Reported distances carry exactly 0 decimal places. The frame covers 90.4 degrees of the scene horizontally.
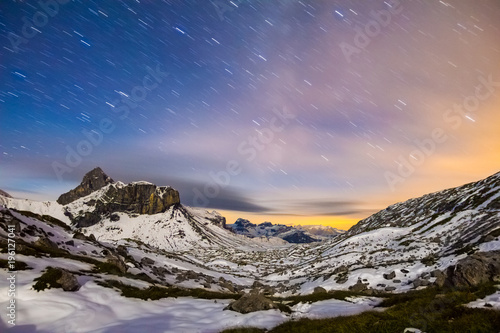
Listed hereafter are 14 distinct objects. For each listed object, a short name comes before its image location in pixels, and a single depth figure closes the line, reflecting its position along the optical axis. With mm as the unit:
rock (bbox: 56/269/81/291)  18234
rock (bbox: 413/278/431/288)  31681
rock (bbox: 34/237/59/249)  34238
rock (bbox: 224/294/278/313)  17797
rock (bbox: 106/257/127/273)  34312
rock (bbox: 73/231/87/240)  50350
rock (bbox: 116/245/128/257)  53169
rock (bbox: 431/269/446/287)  26617
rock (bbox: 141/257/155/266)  55919
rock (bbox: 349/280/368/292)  34844
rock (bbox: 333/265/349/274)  49472
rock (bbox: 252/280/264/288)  66400
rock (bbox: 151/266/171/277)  49375
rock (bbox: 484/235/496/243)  37441
